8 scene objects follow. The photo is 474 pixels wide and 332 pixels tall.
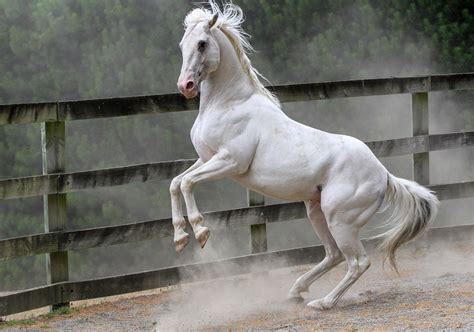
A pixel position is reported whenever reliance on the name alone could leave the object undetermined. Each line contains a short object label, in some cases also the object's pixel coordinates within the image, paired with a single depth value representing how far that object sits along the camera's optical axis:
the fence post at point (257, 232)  14.83
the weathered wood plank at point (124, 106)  13.02
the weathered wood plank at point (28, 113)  12.42
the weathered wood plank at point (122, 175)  13.08
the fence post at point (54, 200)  12.99
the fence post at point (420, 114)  16.27
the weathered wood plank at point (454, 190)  16.59
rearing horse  11.79
